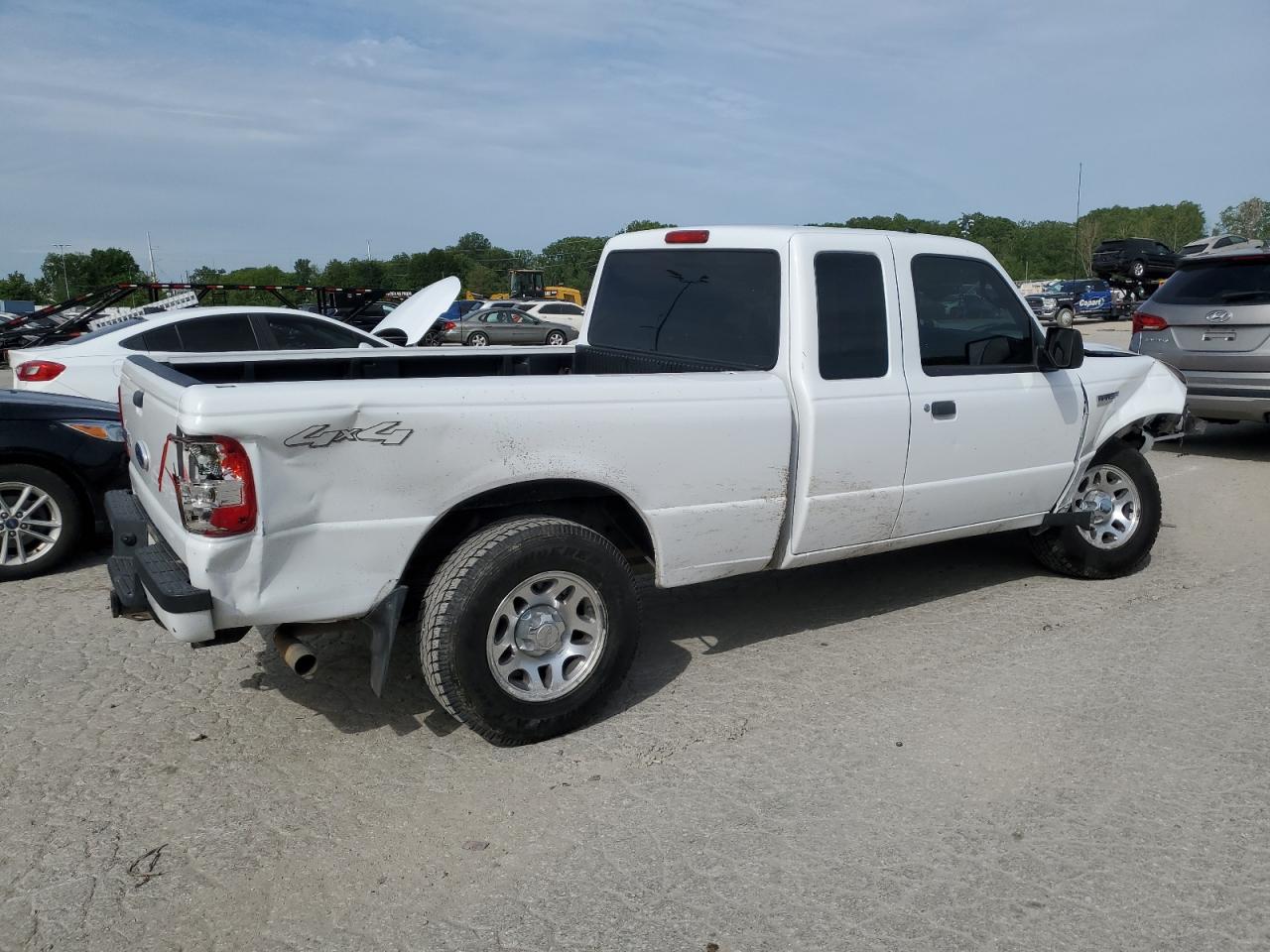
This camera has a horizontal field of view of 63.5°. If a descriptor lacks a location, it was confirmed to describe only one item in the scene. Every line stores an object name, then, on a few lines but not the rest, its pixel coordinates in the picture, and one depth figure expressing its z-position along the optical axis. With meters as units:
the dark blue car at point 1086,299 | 35.02
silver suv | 8.79
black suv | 32.59
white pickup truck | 3.33
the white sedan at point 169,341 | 7.85
